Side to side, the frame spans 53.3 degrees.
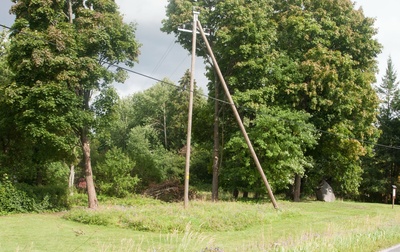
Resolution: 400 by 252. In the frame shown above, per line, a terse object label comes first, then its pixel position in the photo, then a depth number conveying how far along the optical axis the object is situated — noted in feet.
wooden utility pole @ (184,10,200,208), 60.39
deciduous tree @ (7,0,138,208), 65.87
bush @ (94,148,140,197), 98.43
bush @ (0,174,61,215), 68.08
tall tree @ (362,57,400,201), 144.93
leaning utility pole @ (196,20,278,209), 65.26
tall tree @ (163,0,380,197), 88.69
